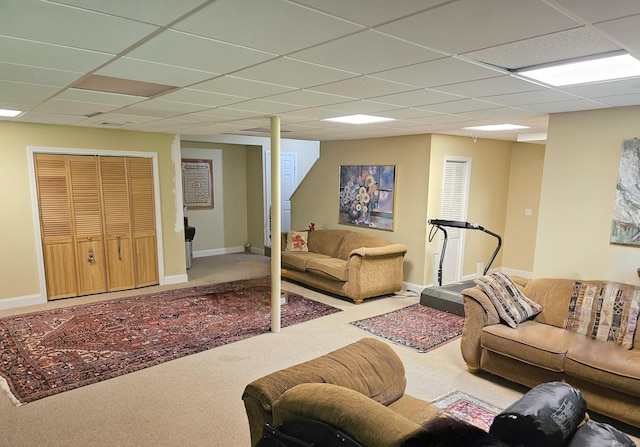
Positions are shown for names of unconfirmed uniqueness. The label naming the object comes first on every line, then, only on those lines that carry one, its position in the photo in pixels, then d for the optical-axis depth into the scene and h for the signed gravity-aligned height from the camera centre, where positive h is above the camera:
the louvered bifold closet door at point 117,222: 5.42 -0.67
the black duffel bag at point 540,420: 1.54 -0.99
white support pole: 4.06 -0.51
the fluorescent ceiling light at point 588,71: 2.06 +0.63
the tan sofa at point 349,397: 1.33 -0.97
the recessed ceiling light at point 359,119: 4.07 +0.64
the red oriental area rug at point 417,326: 4.09 -1.67
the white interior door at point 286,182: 8.19 -0.10
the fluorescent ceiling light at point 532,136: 5.36 +0.62
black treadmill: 4.85 -1.47
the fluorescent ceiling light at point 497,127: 4.60 +0.65
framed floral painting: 6.03 -0.27
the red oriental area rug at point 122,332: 3.31 -1.66
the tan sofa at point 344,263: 5.28 -1.23
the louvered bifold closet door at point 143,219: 5.65 -0.64
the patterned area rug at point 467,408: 2.75 -1.68
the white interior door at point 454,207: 5.83 -0.41
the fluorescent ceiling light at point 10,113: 3.92 +0.62
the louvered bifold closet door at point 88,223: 5.21 -0.65
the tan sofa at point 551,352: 2.61 -1.25
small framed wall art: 7.71 -0.14
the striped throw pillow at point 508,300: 3.35 -1.04
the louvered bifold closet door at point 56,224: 5.00 -0.65
